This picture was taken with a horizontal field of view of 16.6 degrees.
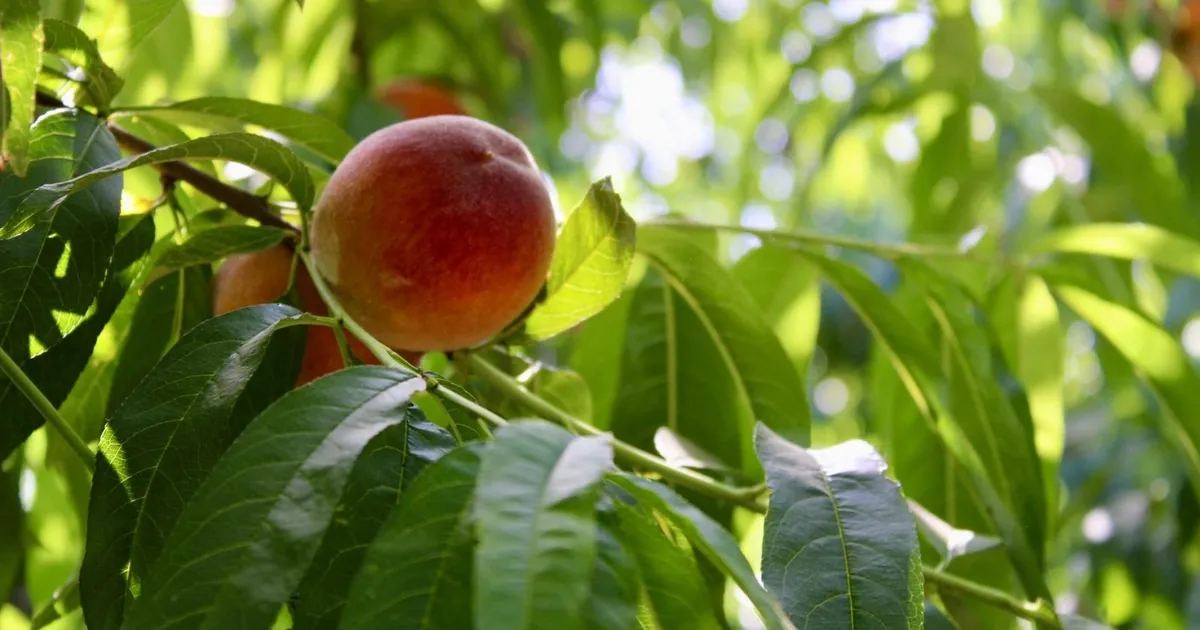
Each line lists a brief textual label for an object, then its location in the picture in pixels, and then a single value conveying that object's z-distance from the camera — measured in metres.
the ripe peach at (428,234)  1.03
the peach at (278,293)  1.06
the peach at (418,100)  1.57
